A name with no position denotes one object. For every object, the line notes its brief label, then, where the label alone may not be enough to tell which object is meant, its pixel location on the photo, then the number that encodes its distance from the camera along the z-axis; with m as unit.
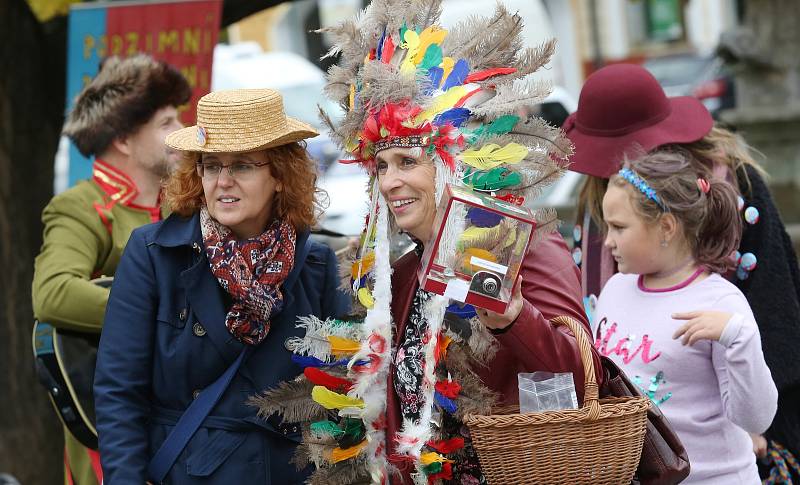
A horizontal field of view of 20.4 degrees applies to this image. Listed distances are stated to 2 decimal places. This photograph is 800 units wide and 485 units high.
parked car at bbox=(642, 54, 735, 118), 34.81
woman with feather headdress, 5.63
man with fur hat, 7.75
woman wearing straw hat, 6.24
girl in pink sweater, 6.31
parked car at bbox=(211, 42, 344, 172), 23.54
